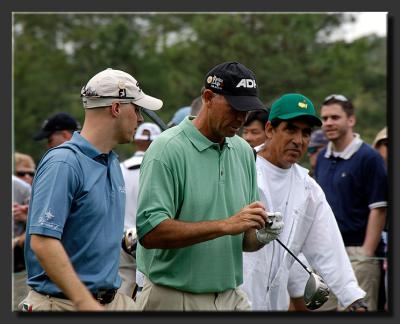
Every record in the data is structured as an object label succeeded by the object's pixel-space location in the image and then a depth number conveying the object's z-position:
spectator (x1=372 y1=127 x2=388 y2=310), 15.49
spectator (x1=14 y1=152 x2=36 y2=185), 16.71
